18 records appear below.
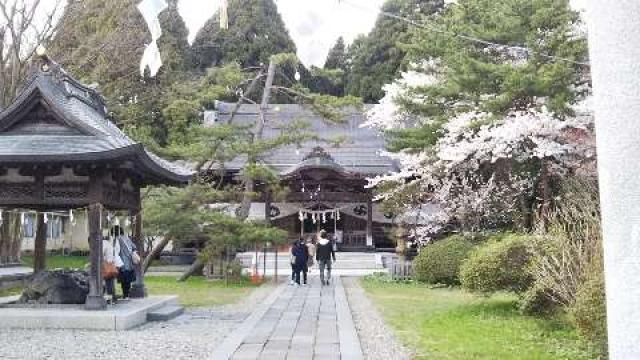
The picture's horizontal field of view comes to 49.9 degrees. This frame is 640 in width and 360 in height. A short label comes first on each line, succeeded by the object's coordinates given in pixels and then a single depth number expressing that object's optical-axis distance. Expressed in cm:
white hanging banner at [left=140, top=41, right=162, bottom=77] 589
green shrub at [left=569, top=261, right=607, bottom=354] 691
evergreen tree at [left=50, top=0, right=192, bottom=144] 1912
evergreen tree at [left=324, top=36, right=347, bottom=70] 4084
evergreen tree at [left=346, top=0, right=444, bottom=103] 3991
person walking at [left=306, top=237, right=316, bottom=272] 2529
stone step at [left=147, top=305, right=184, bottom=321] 1147
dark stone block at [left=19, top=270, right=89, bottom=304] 1128
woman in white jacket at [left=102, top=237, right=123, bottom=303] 1215
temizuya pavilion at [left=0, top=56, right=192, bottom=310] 1038
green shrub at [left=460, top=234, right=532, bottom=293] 1065
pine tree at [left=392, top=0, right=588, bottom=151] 1620
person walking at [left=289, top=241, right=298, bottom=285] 1954
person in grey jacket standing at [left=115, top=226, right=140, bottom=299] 1267
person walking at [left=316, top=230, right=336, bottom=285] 1947
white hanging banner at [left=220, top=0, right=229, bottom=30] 502
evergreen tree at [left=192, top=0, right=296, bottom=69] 3128
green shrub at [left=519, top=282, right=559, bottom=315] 997
